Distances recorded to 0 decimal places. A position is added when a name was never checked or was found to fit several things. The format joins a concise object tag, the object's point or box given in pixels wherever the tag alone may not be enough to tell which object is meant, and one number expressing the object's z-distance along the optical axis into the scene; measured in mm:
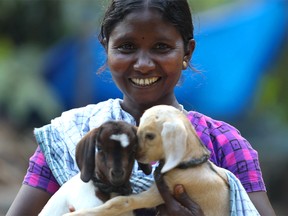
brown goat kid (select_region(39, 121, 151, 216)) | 3639
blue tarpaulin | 9746
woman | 4289
